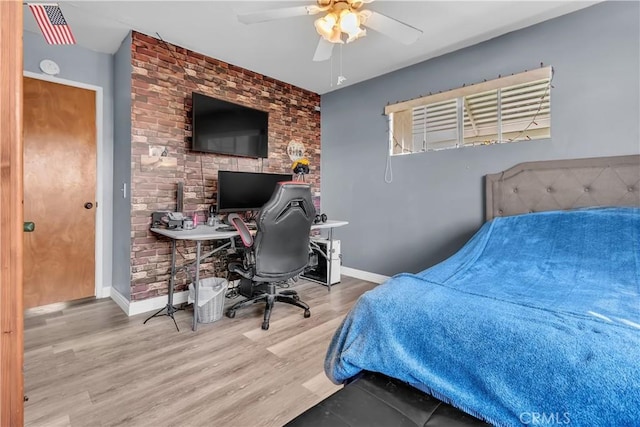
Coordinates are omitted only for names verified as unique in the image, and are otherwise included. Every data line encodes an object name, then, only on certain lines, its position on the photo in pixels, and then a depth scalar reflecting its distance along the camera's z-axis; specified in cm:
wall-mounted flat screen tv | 305
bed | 80
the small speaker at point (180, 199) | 295
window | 263
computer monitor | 311
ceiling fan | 195
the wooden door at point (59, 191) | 283
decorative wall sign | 409
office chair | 238
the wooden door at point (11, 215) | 45
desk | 239
